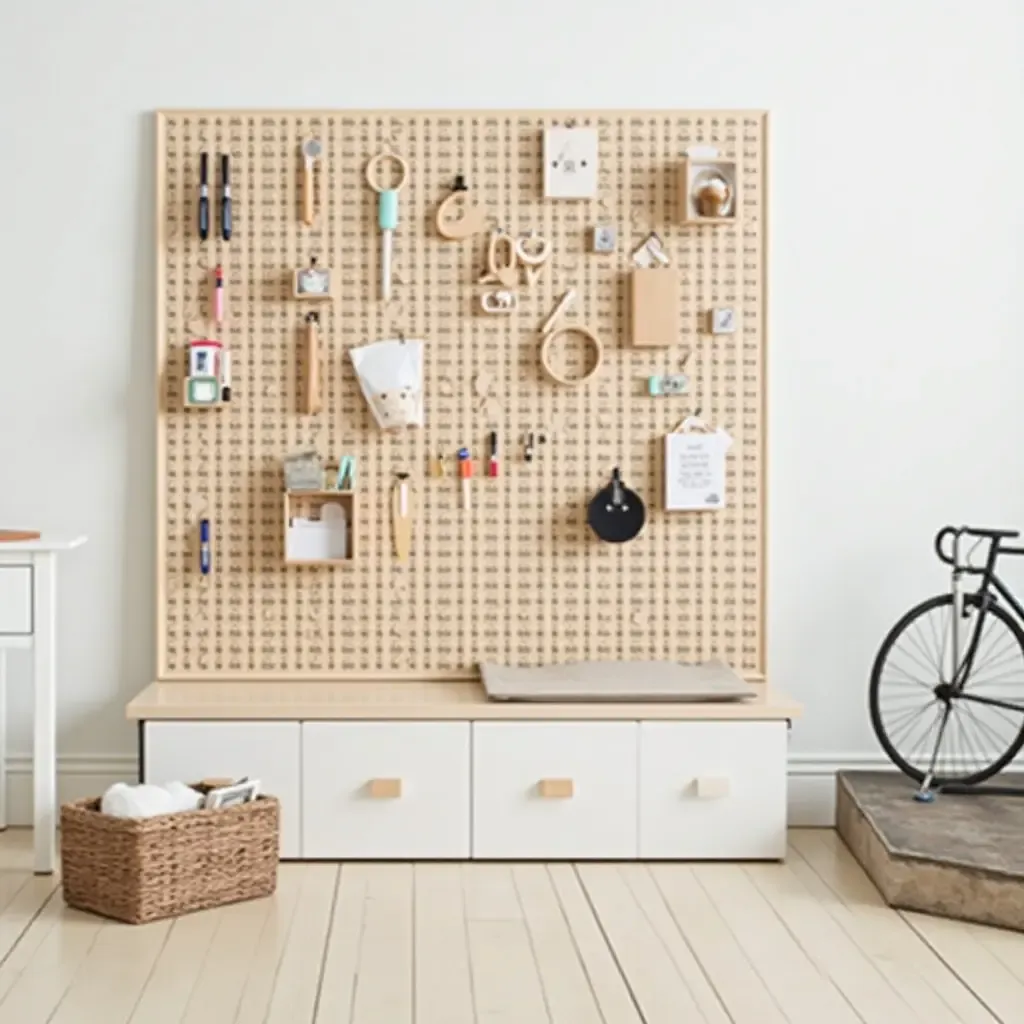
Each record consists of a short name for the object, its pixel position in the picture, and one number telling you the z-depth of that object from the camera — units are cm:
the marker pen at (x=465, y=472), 434
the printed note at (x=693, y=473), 436
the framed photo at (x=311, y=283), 429
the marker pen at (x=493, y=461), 434
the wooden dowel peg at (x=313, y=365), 429
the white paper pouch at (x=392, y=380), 429
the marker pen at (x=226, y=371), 432
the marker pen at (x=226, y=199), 429
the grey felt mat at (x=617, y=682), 404
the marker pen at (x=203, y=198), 428
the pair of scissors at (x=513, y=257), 433
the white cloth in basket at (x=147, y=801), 360
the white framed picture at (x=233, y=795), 370
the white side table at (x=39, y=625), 384
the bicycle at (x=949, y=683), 441
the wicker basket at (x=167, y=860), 354
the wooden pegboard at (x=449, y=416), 434
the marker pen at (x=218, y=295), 429
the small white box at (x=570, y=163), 433
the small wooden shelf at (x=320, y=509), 431
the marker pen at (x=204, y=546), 432
